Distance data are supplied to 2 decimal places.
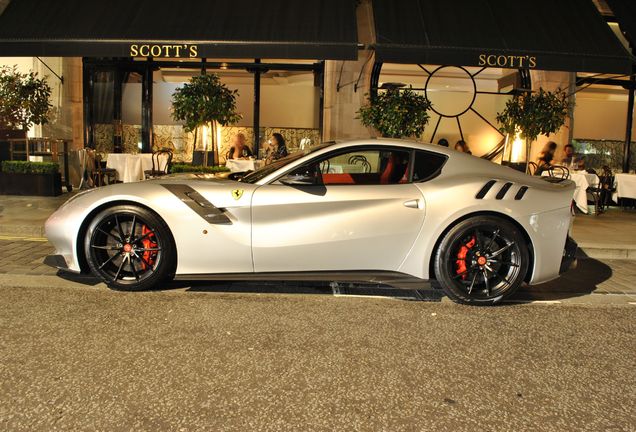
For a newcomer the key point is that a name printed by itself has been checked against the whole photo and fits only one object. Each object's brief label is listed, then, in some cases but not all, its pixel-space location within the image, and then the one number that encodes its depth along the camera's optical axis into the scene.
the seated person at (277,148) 10.68
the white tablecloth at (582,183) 10.84
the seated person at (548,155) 11.85
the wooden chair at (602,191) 11.08
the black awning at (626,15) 11.18
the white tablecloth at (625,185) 11.52
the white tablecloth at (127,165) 11.64
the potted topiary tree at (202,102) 10.31
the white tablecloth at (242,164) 11.12
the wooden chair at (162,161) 11.84
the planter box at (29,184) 11.12
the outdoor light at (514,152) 13.27
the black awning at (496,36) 9.55
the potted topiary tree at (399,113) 9.98
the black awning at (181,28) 9.48
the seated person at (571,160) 11.78
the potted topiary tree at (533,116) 10.74
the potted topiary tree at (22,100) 11.91
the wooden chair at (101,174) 11.66
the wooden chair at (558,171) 10.59
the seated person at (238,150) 11.90
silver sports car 4.92
